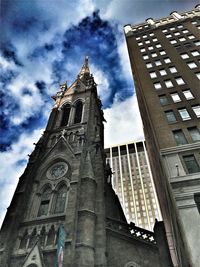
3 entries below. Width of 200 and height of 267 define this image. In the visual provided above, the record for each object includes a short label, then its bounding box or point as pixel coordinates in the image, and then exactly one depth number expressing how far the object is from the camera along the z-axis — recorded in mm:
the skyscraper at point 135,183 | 87062
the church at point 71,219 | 17328
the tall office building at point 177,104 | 14023
